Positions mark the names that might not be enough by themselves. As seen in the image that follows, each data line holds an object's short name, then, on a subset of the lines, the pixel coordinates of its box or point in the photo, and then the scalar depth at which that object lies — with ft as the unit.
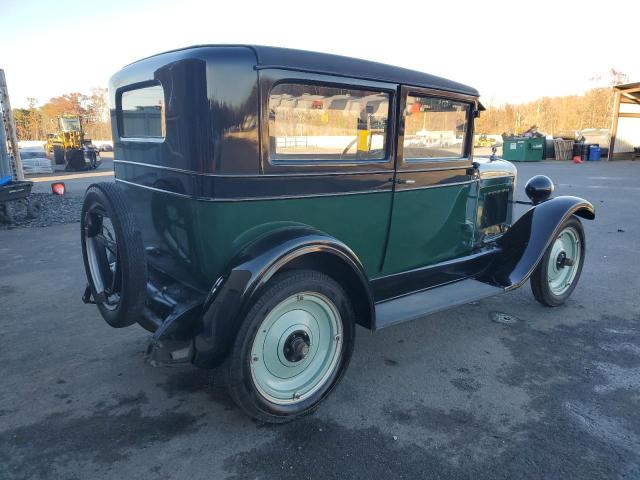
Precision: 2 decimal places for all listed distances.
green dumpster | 67.41
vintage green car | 7.17
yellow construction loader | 60.44
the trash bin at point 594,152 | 67.36
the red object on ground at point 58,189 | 35.22
